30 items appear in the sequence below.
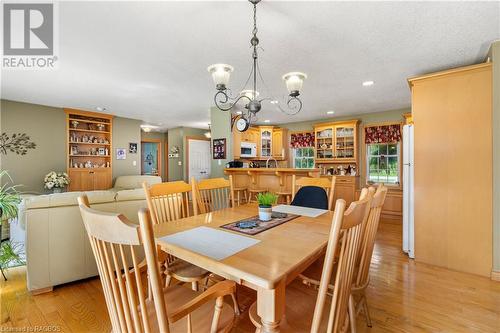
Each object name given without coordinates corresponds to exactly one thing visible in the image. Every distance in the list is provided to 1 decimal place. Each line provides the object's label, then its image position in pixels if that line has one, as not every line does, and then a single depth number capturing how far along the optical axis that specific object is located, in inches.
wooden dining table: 35.4
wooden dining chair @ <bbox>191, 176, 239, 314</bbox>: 84.0
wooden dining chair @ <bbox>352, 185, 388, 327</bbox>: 52.1
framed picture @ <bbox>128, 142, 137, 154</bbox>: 248.5
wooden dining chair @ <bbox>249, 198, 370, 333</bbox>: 30.4
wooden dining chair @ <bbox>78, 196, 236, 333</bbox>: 28.5
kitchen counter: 153.3
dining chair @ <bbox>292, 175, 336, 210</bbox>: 92.3
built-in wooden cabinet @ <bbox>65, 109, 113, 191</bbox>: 211.2
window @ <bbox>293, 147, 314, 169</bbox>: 268.6
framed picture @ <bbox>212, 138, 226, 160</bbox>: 187.2
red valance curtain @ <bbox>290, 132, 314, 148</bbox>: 261.1
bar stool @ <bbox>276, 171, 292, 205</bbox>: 165.3
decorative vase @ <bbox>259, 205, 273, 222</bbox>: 67.0
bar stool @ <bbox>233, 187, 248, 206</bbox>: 173.2
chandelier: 74.4
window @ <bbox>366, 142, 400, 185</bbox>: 216.5
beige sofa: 84.0
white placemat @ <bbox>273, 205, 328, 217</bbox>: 76.8
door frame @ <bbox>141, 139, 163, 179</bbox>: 337.1
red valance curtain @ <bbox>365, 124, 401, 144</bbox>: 208.2
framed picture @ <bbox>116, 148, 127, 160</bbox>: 239.8
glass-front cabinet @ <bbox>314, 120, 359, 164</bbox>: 229.0
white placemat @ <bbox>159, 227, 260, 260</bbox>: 43.9
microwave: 232.7
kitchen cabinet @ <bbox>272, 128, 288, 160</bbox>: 276.4
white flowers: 189.2
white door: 307.7
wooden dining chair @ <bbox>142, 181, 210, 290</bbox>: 59.9
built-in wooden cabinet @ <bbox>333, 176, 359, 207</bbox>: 223.1
